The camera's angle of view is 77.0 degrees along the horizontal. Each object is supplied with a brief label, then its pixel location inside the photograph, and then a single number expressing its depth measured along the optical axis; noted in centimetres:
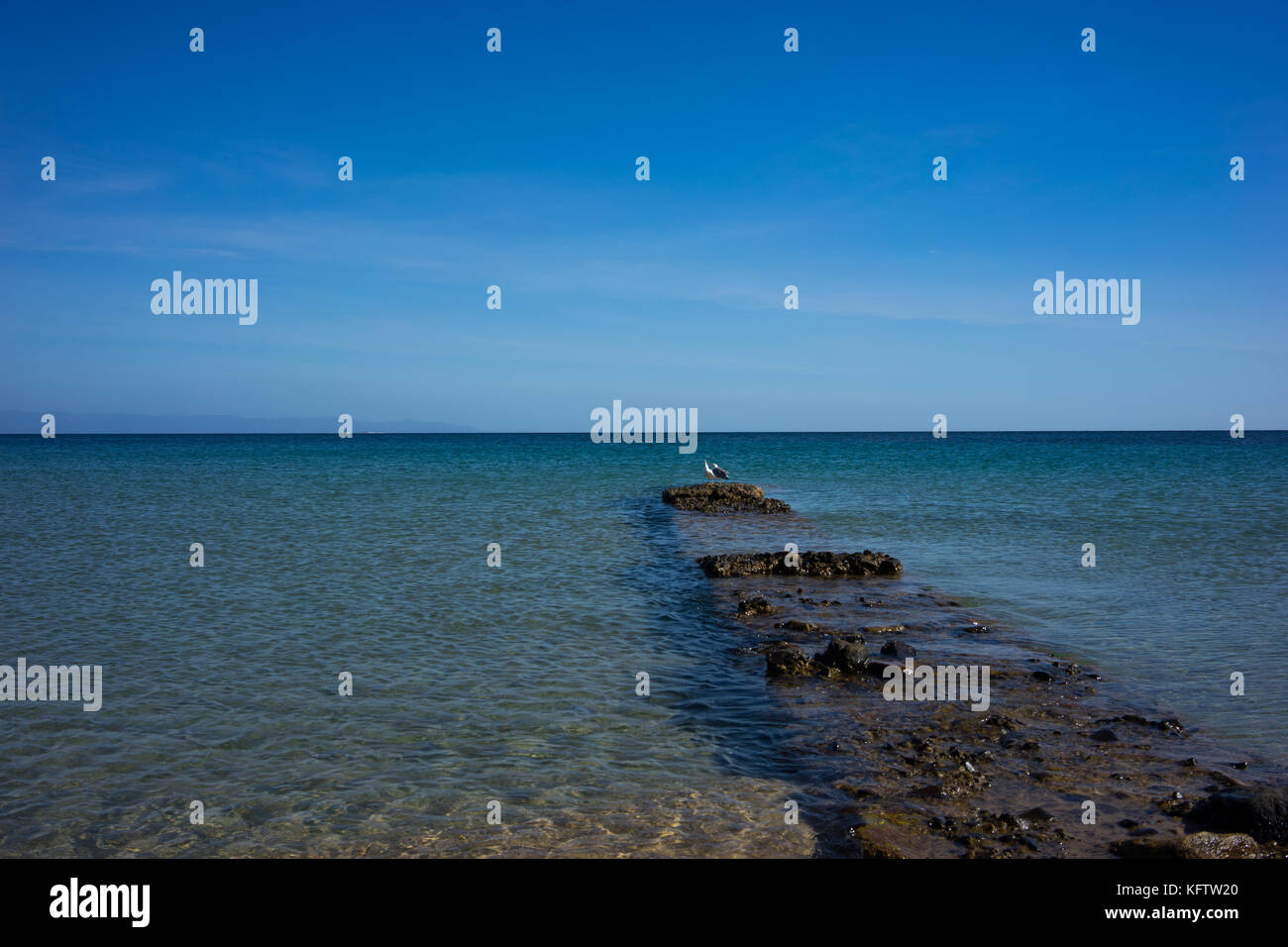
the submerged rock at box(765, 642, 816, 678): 1227
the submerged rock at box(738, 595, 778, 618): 1653
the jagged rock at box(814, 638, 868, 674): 1226
